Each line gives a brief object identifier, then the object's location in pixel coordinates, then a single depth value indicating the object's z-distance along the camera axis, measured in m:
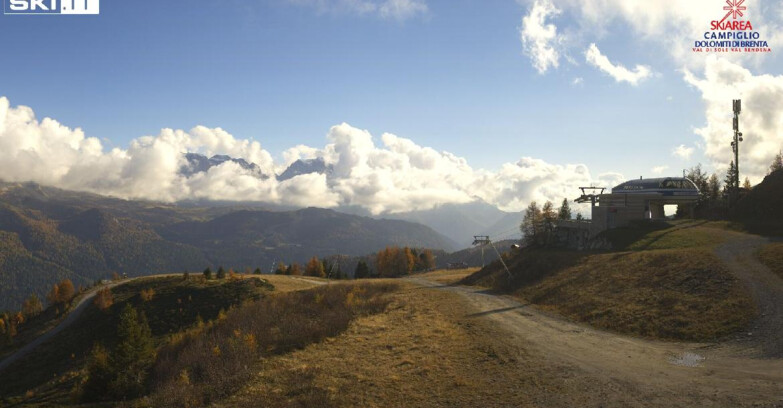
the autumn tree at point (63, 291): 125.20
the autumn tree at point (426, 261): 158.38
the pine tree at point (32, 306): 143.00
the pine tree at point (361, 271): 119.75
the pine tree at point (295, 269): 140.38
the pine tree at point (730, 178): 88.12
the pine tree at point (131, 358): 26.53
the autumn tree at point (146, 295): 75.33
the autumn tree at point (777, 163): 83.26
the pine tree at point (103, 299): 76.88
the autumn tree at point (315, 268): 133.36
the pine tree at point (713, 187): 86.39
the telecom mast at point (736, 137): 61.50
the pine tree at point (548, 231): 66.91
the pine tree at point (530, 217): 116.19
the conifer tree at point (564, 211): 109.06
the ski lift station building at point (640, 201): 55.25
